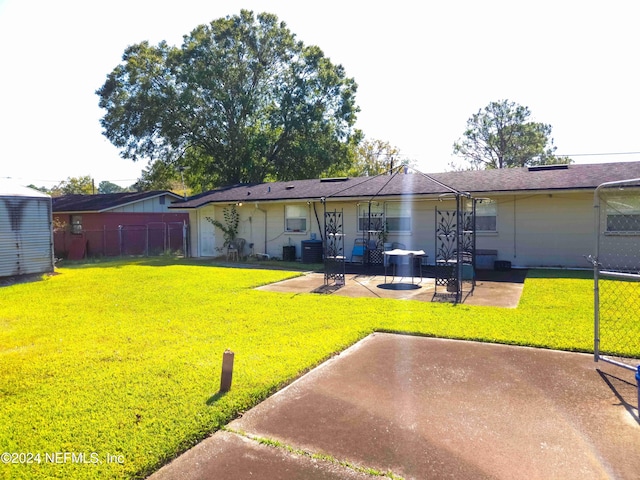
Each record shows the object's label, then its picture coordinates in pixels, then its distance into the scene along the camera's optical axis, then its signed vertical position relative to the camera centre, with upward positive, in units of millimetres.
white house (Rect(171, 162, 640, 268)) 13273 +632
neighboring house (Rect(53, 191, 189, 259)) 22344 +162
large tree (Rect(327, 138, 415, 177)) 42691 +7094
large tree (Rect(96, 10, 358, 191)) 28875 +8692
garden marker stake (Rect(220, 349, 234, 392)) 4418 -1476
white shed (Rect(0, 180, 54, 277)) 13195 +39
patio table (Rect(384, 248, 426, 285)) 11047 -824
